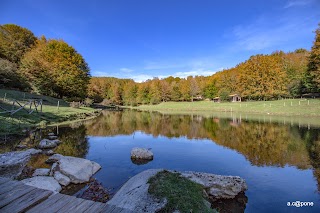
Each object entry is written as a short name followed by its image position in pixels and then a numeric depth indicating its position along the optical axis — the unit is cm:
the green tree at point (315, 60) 3481
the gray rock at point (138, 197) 452
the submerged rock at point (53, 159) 934
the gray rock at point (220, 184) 621
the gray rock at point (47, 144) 1189
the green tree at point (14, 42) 4151
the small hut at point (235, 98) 6057
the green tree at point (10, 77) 3072
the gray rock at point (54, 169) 760
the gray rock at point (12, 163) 708
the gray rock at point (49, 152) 1063
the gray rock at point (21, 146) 1127
